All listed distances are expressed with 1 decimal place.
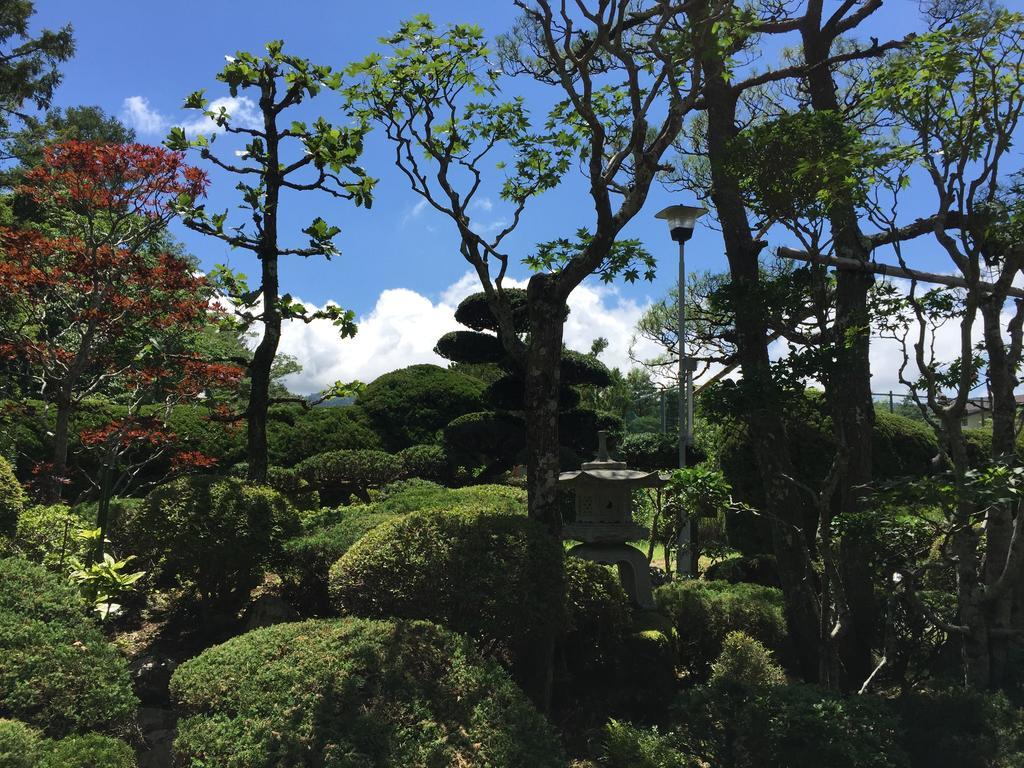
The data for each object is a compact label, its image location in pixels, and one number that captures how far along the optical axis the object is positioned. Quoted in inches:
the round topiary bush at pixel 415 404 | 575.5
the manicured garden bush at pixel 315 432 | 501.9
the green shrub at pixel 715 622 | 230.4
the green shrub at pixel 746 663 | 201.9
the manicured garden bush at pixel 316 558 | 219.8
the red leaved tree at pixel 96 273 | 297.6
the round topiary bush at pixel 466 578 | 157.2
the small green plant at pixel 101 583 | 182.5
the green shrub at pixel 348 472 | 453.7
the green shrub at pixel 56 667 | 127.9
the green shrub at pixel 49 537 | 212.1
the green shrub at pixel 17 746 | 110.8
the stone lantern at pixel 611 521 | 238.4
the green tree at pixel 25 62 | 732.0
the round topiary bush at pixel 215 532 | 220.5
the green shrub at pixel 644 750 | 131.4
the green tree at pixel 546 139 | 186.5
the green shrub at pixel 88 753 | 115.3
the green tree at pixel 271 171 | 270.5
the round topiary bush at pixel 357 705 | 116.0
